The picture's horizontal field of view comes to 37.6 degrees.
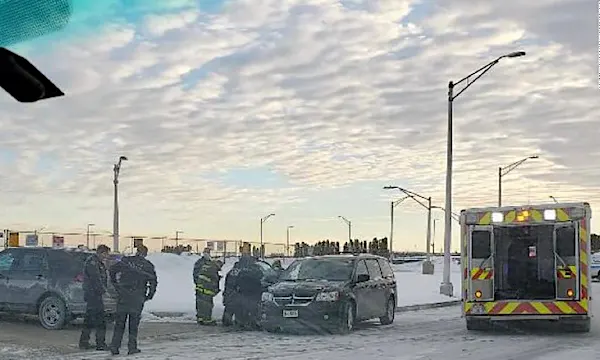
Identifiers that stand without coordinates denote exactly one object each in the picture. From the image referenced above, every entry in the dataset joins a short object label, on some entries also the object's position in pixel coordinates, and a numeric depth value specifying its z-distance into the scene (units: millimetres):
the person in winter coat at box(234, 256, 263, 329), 17953
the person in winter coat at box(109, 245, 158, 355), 13102
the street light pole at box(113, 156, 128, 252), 37000
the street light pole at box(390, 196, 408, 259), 66700
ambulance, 16609
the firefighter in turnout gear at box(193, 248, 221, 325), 18016
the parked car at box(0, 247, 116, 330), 15875
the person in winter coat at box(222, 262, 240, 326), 18016
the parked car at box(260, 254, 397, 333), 16797
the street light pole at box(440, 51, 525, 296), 28391
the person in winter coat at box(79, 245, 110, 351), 13664
